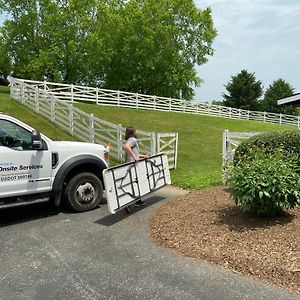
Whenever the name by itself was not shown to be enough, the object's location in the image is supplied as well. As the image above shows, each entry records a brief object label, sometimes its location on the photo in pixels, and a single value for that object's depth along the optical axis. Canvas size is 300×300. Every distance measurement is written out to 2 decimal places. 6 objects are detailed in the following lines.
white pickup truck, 5.19
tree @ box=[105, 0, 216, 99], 32.19
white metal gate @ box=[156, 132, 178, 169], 9.65
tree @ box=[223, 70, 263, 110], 48.06
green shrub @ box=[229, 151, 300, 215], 4.43
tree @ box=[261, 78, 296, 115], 51.89
